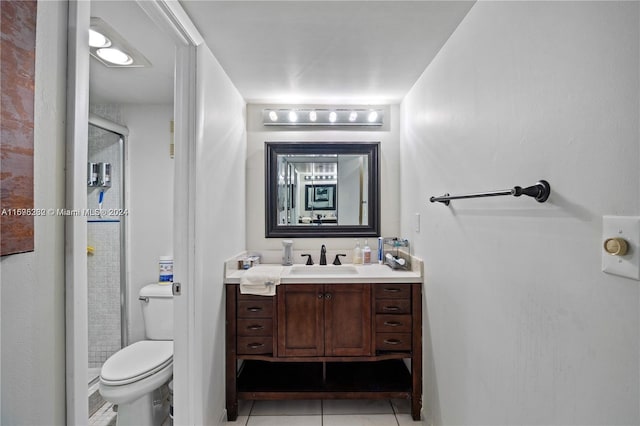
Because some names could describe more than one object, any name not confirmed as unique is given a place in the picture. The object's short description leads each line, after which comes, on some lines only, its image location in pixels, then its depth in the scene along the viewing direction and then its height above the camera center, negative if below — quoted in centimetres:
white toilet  165 -91
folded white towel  194 -44
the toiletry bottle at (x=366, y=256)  249 -34
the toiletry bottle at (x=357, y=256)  250 -34
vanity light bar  248 +79
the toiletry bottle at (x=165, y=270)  214 -40
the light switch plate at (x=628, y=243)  62 -6
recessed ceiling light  145 +86
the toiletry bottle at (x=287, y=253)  248 -32
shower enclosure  181 -22
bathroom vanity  199 -74
